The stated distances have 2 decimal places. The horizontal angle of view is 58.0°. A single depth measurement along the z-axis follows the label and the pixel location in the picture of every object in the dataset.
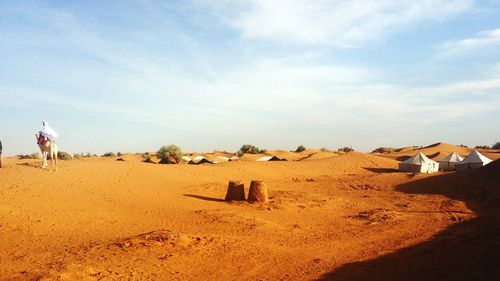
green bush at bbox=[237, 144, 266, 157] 46.53
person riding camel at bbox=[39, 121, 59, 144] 18.06
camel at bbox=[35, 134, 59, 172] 18.21
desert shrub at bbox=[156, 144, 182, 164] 33.59
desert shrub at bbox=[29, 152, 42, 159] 39.72
